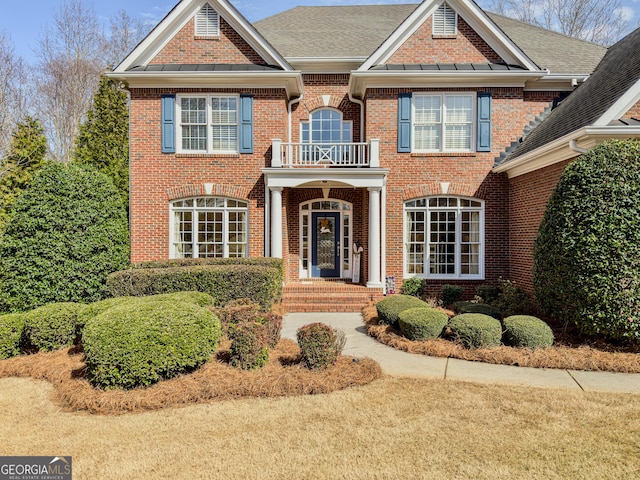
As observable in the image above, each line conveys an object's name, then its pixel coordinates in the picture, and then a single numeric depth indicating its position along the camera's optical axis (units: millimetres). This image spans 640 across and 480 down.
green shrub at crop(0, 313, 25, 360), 6816
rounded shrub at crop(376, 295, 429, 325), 8344
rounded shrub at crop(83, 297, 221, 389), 5102
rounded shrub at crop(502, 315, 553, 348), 6797
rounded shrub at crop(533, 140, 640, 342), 6449
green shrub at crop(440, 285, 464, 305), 11398
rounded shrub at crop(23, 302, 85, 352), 6887
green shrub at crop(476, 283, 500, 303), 10738
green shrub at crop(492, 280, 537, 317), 9058
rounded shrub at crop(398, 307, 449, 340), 7371
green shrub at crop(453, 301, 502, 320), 8344
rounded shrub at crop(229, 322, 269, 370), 5766
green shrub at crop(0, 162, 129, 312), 9070
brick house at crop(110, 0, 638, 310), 11977
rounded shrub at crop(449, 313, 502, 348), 6852
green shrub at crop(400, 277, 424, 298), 11852
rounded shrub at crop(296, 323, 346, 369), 5742
